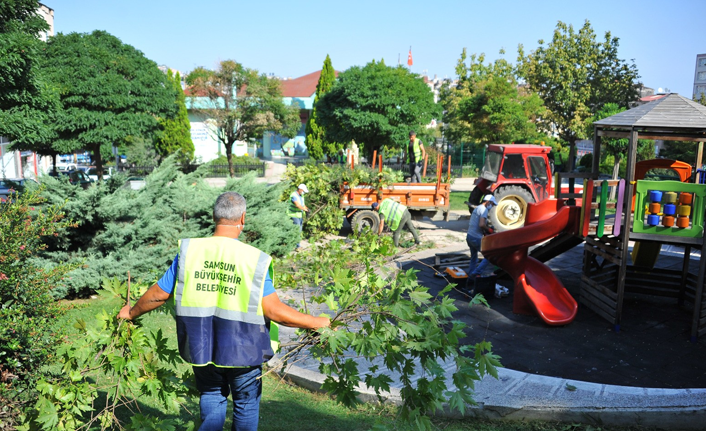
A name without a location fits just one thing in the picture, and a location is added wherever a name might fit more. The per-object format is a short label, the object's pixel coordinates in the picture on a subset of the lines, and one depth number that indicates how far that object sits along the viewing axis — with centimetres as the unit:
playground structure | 702
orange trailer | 1364
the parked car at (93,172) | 2667
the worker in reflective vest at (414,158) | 1552
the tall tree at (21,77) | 905
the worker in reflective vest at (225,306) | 308
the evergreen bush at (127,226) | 780
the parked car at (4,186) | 1663
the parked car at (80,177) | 1999
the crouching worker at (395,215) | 1203
